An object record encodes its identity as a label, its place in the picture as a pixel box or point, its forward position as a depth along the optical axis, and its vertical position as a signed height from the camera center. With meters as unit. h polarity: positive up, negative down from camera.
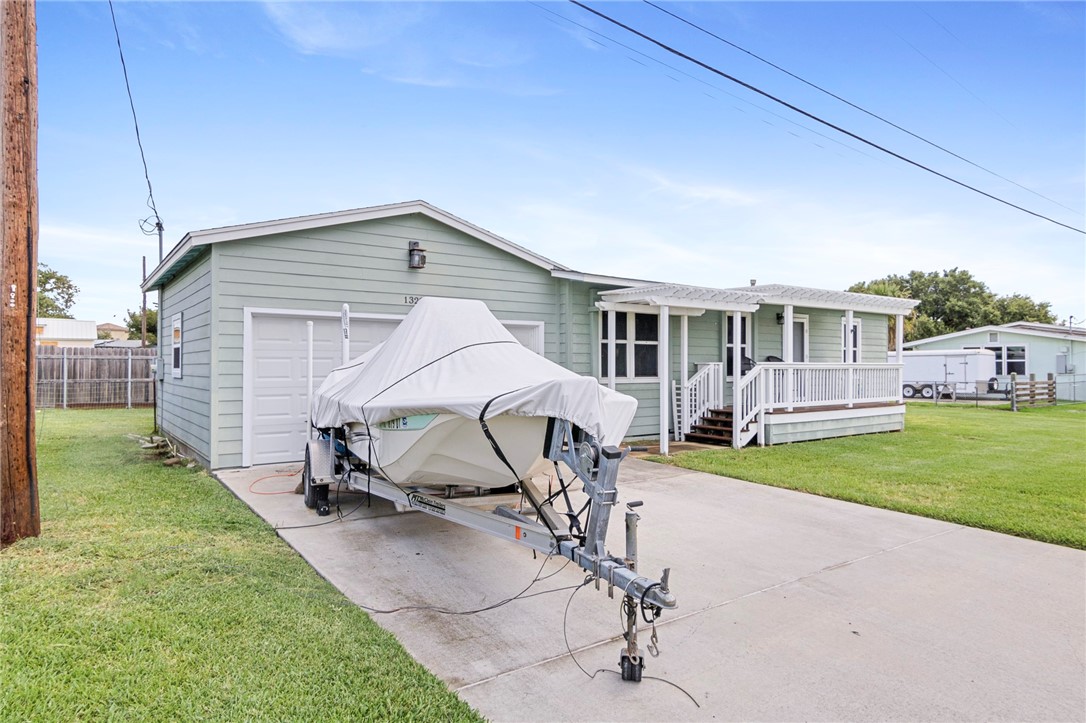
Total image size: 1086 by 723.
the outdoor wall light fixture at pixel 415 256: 9.30 +1.60
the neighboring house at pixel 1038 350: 25.27 +0.59
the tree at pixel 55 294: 44.06 +5.00
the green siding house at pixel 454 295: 8.22 +0.61
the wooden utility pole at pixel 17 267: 4.79 +0.74
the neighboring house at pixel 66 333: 35.88 +1.72
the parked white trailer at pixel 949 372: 25.66 -0.33
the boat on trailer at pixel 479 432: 3.23 -0.44
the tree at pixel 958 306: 39.84 +3.76
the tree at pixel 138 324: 34.33 +2.29
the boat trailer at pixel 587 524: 2.91 -0.99
